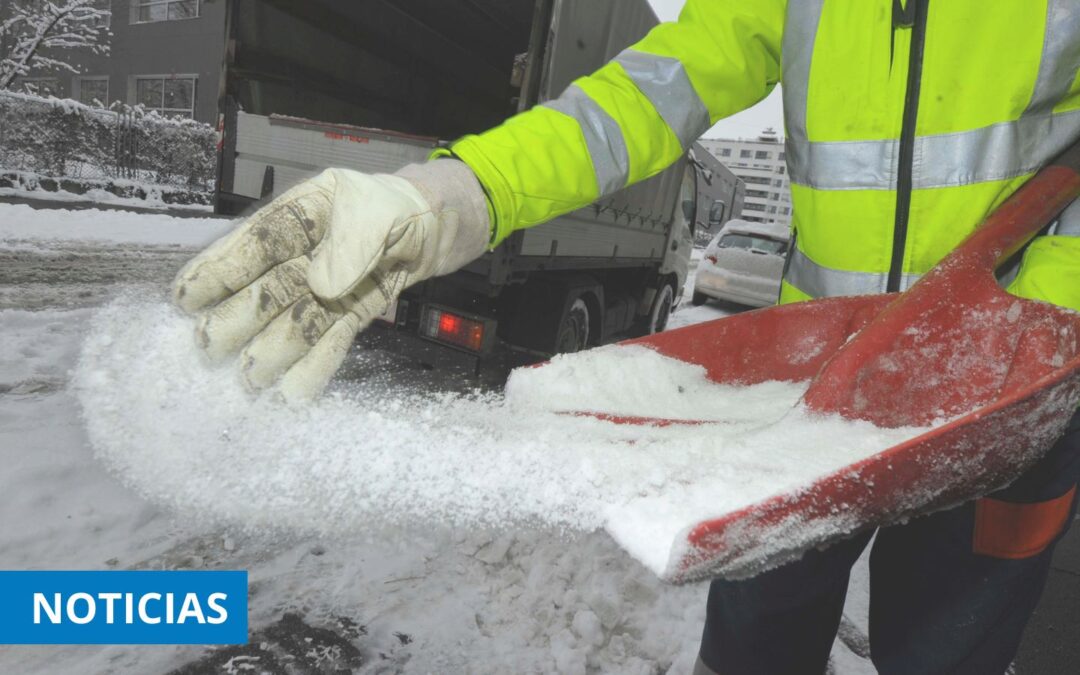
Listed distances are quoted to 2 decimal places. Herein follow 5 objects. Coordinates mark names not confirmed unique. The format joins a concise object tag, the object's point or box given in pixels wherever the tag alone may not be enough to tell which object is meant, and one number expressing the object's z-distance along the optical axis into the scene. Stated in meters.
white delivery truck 3.80
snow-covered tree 15.13
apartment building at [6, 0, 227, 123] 18.70
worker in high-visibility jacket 1.13
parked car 10.70
